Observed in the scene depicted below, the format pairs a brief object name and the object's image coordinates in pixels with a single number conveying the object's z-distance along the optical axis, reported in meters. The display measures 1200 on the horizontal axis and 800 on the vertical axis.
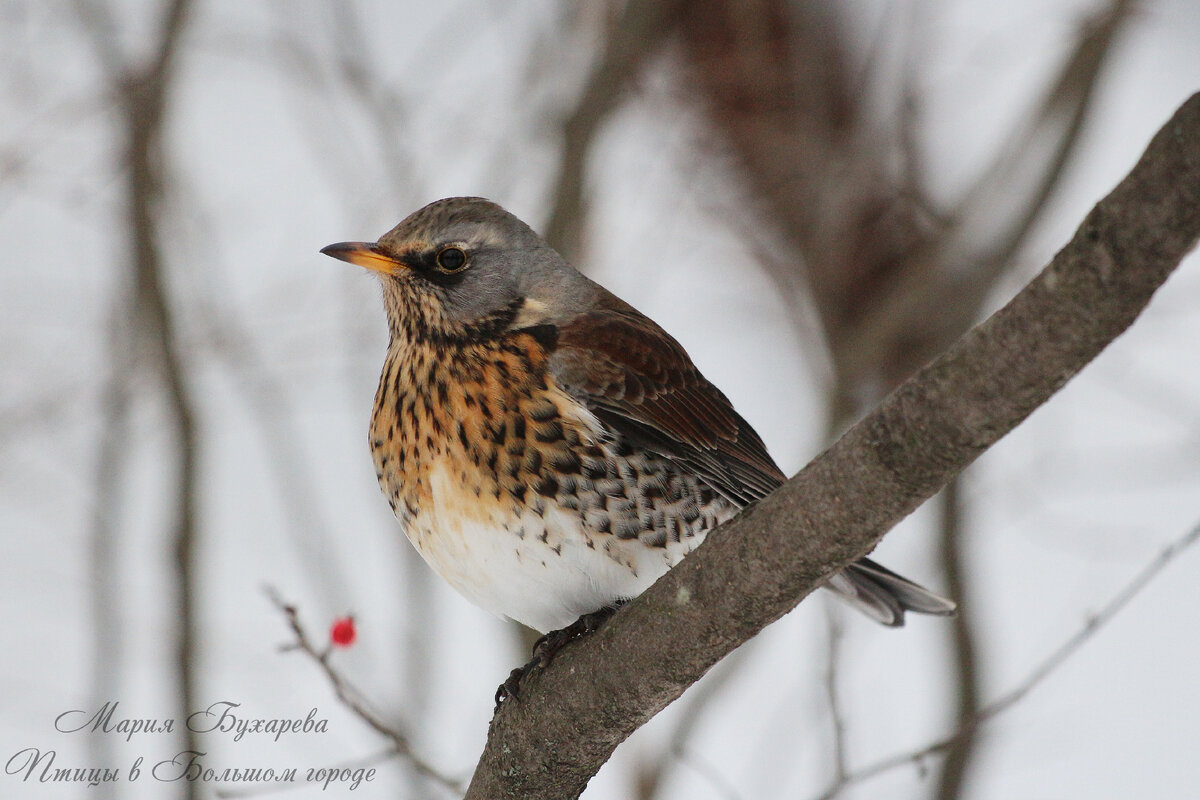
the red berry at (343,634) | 6.93
